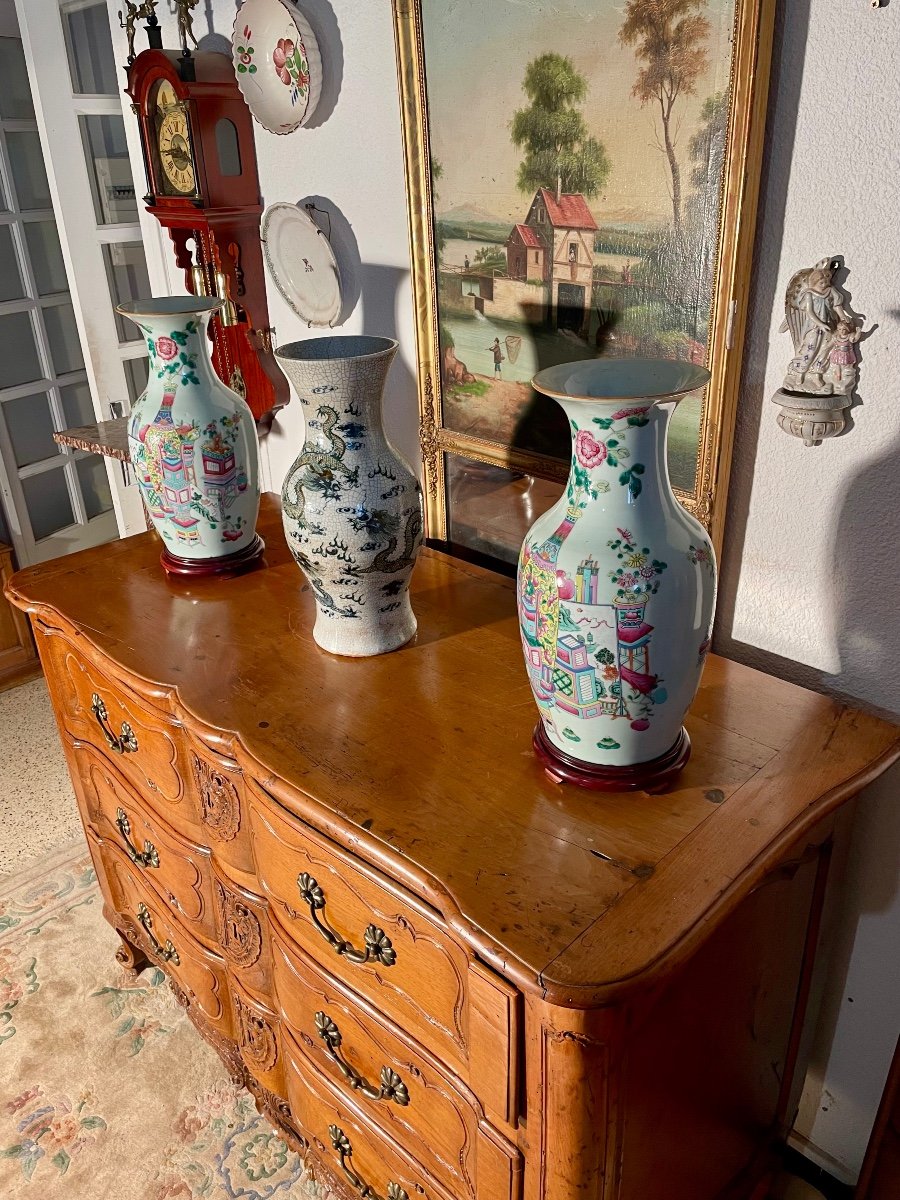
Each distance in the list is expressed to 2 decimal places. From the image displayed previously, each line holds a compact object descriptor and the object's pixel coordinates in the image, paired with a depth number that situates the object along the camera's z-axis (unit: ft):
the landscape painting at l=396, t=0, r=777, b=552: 3.76
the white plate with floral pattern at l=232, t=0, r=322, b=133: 5.27
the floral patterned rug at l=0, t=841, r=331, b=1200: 5.65
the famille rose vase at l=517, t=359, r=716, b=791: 3.20
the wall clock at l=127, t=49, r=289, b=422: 5.87
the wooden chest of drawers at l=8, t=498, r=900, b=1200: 3.07
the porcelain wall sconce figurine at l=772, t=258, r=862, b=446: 3.57
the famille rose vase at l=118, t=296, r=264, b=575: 5.07
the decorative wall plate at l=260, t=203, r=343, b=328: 5.78
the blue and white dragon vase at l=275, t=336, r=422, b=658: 4.19
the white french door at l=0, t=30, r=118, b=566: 10.62
